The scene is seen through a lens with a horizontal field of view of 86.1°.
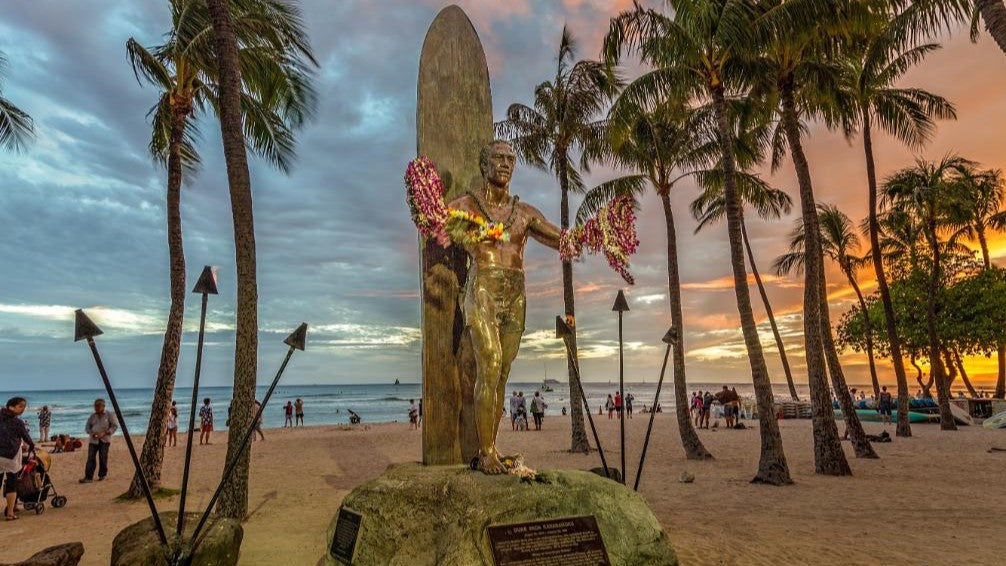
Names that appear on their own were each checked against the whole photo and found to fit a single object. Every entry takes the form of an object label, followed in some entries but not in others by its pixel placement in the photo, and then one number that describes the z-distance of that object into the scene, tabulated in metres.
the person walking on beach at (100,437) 11.20
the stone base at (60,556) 4.45
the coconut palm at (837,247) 26.56
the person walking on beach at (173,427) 18.77
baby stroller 8.28
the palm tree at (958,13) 6.79
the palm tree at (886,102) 13.34
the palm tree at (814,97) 10.16
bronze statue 3.98
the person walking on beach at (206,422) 19.52
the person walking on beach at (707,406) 23.88
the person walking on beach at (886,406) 23.84
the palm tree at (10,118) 11.17
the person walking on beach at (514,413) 24.97
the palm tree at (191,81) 9.35
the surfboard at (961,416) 21.69
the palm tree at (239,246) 7.16
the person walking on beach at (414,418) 28.70
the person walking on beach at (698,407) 24.92
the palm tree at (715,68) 10.23
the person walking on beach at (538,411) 24.28
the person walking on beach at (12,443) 7.57
